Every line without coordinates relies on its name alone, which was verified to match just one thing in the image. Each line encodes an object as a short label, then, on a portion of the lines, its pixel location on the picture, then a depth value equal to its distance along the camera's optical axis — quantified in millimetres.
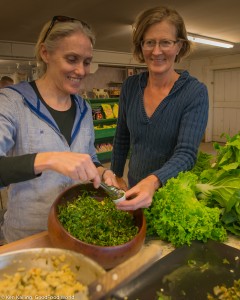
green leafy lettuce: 1146
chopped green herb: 1021
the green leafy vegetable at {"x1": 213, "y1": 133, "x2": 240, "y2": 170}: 1312
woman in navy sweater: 1514
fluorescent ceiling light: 6600
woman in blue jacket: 1348
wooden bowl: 896
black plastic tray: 910
